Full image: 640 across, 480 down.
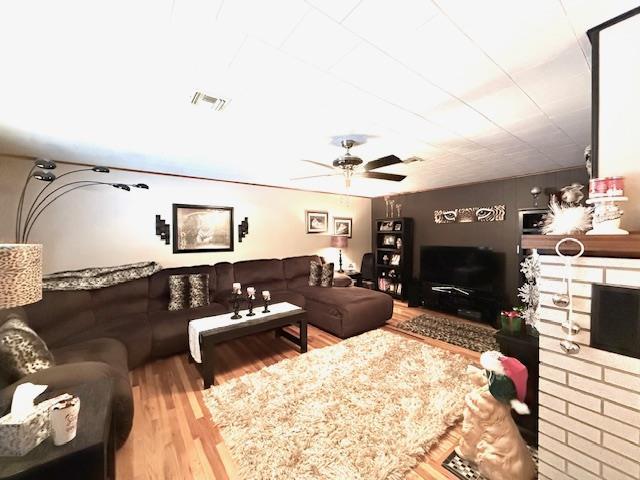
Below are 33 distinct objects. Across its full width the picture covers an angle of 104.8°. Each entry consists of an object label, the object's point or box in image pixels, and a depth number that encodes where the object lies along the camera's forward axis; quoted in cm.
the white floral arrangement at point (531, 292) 186
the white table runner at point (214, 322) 237
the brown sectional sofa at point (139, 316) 158
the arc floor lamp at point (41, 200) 274
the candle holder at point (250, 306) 278
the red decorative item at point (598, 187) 101
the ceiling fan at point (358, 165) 225
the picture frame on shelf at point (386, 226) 543
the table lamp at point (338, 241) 519
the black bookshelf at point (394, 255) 508
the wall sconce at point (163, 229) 361
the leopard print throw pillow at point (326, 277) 431
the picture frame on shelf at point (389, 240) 540
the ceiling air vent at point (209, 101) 165
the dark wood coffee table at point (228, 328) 227
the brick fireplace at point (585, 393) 100
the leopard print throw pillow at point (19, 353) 139
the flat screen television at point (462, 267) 393
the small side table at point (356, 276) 530
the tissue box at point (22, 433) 90
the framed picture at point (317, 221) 518
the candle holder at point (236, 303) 270
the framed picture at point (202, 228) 376
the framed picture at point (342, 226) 559
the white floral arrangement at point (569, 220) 116
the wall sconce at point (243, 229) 434
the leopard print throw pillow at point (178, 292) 314
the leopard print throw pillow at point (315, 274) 436
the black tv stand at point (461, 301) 379
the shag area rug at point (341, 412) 146
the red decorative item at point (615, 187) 99
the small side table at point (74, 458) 88
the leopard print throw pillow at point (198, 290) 324
